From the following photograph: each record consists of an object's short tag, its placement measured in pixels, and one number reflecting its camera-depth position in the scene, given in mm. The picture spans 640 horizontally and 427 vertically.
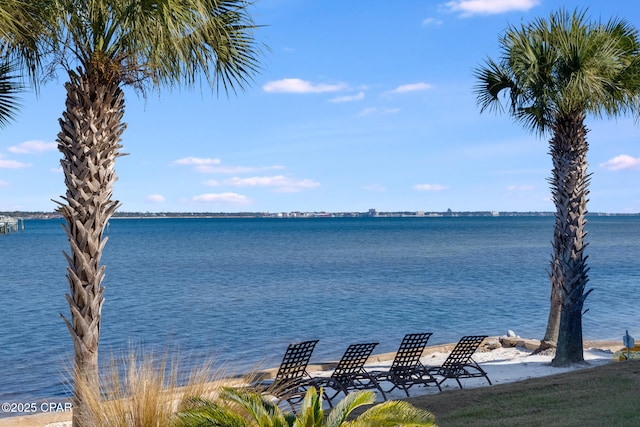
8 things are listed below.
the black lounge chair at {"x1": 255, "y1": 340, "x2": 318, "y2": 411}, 10656
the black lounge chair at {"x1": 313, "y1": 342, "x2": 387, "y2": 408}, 11016
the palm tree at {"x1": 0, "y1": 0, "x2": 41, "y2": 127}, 6699
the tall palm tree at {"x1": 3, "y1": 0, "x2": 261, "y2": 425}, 7434
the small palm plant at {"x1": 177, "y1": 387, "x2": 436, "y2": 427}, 5211
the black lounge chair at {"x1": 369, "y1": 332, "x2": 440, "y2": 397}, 11680
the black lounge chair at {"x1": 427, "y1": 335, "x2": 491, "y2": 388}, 12289
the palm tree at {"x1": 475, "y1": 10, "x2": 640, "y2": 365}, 13383
